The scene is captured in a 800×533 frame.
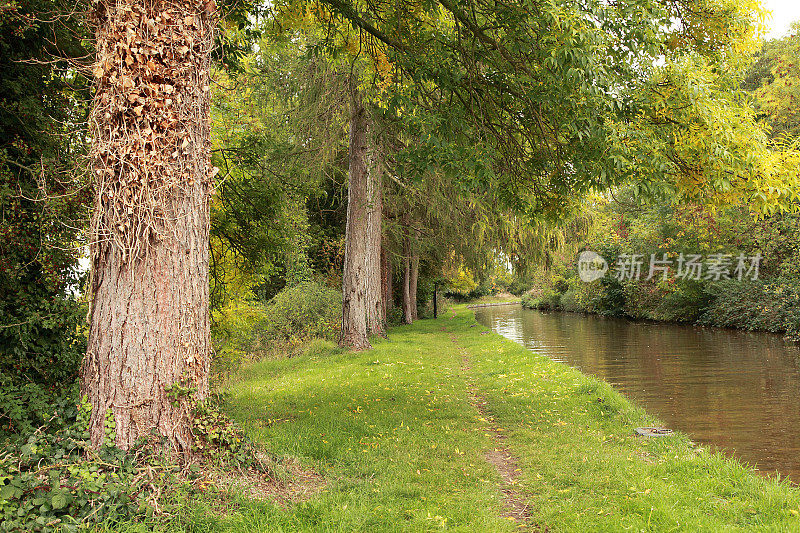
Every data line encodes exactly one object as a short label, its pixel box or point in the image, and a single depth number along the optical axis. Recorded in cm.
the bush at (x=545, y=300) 4928
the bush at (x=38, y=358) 475
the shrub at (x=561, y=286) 4700
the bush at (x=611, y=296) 3503
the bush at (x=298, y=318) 1672
